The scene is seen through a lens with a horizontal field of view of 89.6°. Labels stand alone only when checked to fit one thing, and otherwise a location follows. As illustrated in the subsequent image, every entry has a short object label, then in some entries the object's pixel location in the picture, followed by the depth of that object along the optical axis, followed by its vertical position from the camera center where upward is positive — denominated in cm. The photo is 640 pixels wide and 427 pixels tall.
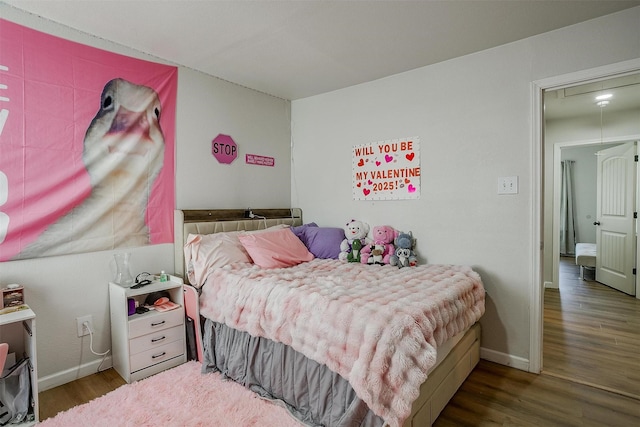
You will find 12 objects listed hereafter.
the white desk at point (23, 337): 172 -75
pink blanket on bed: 136 -56
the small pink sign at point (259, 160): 331 +52
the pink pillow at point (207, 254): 241 -35
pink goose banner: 196 +44
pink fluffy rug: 173 -114
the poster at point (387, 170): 286 +35
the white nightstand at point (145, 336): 214 -88
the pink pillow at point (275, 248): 258 -34
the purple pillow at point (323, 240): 299 -31
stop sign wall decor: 300 +58
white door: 412 -19
